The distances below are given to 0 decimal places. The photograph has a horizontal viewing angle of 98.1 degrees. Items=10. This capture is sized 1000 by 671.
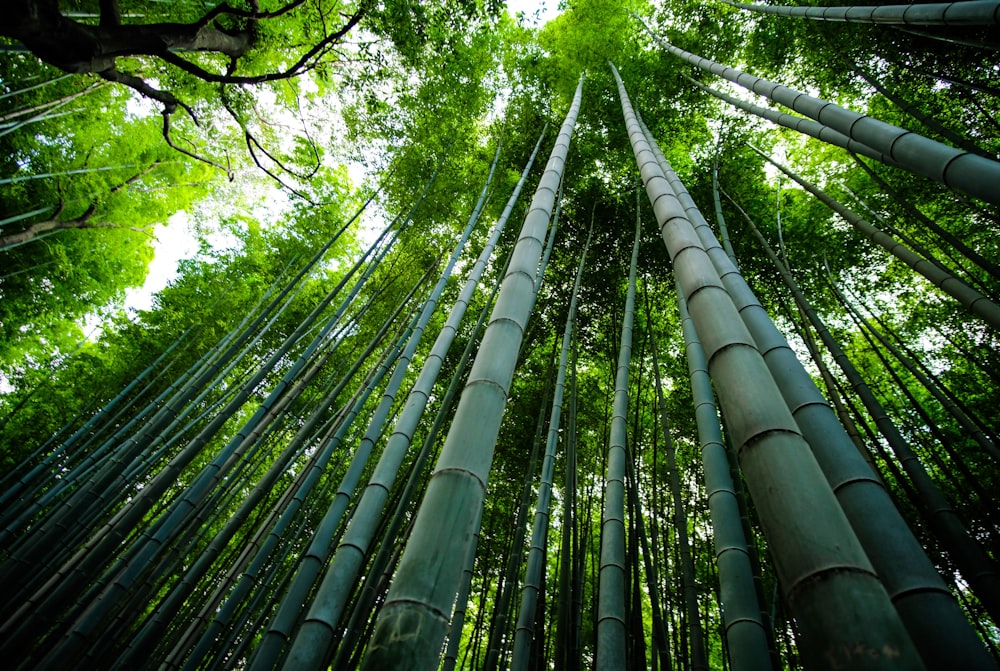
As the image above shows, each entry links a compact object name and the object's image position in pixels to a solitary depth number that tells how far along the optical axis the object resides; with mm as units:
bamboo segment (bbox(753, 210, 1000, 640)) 1688
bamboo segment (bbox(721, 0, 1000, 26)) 1557
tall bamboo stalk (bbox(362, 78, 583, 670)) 764
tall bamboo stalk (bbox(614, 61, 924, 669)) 587
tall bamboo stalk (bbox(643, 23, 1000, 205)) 1220
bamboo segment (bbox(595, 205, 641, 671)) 1699
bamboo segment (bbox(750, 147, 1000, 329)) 2014
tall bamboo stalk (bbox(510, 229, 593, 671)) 1982
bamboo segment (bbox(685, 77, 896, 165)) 2209
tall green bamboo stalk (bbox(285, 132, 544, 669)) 1508
